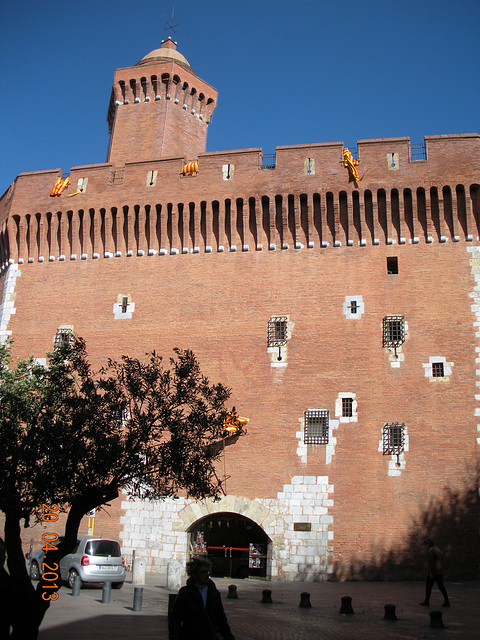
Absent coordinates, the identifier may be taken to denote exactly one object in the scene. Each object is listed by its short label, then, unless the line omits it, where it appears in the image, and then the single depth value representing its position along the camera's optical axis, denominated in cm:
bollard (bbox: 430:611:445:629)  1056
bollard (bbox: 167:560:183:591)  1480
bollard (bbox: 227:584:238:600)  1397
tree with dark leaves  1045
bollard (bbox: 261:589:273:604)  1340
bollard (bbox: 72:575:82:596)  1341
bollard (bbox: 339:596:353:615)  1191
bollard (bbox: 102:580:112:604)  1240
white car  1485
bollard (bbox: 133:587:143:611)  1178
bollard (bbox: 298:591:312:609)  1284
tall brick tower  2498
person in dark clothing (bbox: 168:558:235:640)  534
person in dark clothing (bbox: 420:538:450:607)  1205
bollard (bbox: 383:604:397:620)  1125
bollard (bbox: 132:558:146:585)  1555
